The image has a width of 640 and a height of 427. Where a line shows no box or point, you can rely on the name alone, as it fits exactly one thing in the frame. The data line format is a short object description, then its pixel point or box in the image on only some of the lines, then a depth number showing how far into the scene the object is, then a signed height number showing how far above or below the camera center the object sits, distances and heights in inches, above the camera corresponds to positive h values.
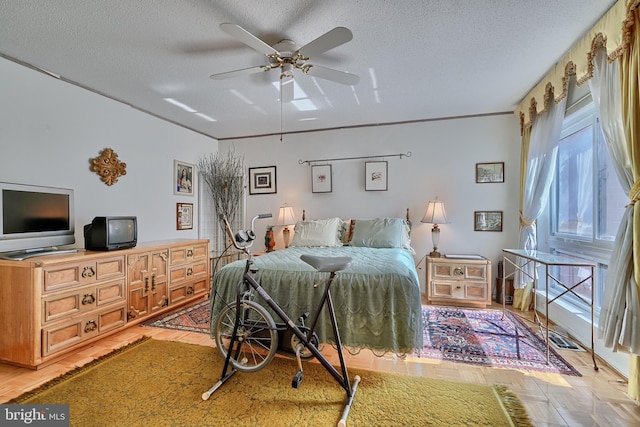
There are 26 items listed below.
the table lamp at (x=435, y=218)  146.9 -4.2
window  92.4 +3.0
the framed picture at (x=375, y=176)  166.9 +20.5
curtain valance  67.3 +46.5
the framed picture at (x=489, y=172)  150.4 +20.7
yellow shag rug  62.8 -47.4
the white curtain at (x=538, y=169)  113.2 +17.8
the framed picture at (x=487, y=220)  151.2 -5.6
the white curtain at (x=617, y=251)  63.8 -9.8
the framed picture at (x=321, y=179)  177.3 +19.8
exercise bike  69.7 -33.0
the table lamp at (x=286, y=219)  175.2 -5.8
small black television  106.2 -9.6
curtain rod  164.4 +32.2
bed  78.6 -25.8
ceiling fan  67.4 +43.4
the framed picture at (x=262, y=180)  189.5 +20.3
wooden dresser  83.4 -30.8
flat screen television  89.6 -3.5
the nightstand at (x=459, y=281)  134.3 -34.7
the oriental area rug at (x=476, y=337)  86.6 -46.9
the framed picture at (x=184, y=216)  167.6 -4.0
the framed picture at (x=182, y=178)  164.9 +19.2
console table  79.0 -15.3
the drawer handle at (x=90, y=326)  96.3 -40.9
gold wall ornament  121.6 +19.4
